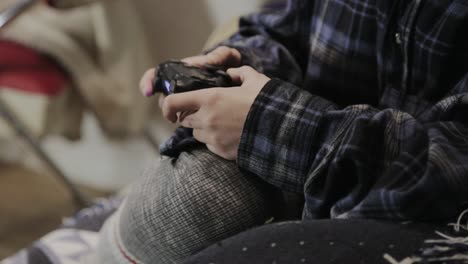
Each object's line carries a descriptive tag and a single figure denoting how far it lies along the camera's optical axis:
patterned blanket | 1.60
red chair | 2.16
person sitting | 1.26
